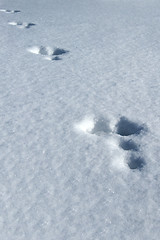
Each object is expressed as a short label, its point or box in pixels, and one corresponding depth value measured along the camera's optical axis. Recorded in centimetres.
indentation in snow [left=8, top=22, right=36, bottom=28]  326
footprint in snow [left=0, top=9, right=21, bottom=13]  390
